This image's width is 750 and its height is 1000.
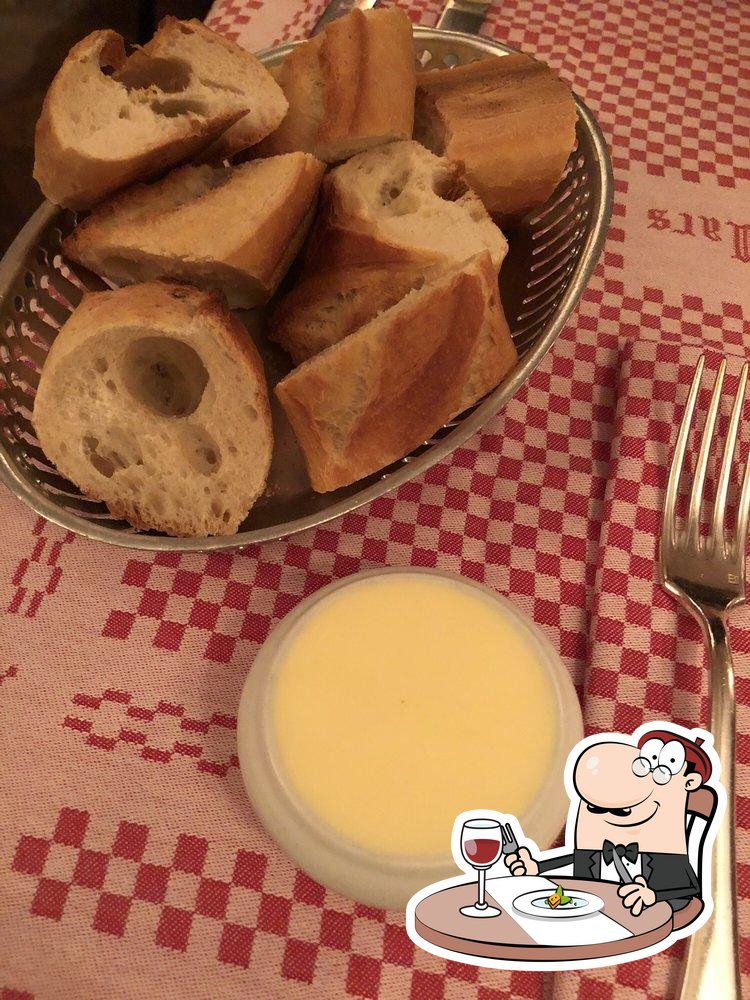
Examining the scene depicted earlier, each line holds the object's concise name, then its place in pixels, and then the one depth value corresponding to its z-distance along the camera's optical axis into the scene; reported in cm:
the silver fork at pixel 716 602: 15
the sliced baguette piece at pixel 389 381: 19
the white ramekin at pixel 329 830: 15
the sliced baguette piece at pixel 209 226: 20
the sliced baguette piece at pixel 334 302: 21
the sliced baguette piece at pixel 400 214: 21
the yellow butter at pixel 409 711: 15
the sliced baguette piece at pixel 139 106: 20
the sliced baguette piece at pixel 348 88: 22
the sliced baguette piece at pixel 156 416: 19
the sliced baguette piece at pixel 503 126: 23
